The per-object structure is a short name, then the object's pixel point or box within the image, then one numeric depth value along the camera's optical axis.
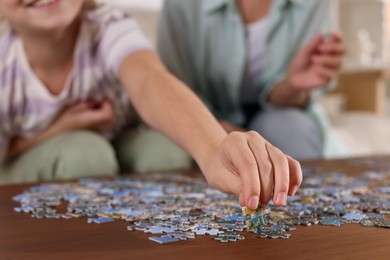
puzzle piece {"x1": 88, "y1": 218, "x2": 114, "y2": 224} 0.76
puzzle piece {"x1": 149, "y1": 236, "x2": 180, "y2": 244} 0.67
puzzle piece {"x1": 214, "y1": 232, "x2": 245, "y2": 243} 0.68
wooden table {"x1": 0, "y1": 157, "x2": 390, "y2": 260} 0.64
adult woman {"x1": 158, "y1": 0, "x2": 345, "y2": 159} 1.62
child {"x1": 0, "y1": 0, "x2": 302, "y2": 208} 1.17
